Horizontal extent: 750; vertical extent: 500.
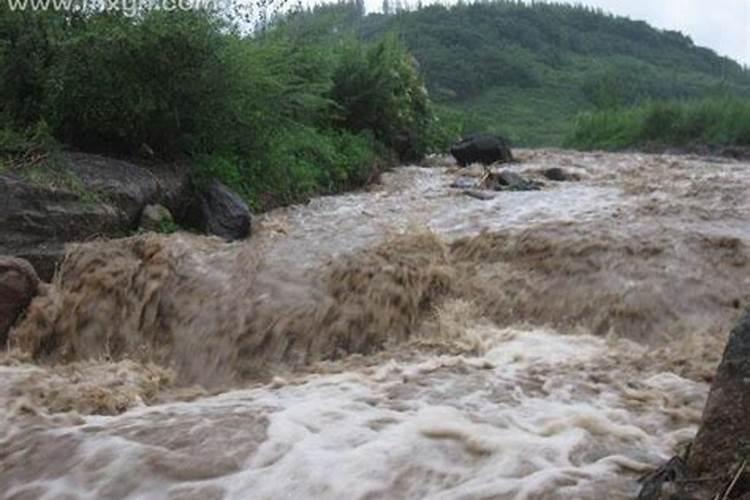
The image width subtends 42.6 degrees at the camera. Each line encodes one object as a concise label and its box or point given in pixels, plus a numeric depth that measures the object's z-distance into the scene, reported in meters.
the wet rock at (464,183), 10.38
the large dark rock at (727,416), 2.92
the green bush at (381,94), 12.77
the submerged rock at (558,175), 11.14
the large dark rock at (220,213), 7.36
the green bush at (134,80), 7.15
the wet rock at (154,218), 6.95
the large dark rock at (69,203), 5.96
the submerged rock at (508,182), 10.02
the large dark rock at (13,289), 5.46
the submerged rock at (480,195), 9.25
